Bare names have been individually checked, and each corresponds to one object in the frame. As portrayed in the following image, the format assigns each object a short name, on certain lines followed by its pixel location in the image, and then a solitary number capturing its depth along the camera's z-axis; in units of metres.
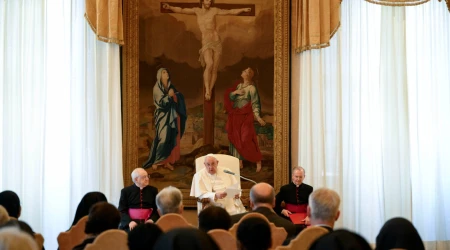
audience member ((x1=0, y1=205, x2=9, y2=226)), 5.33
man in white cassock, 9.46
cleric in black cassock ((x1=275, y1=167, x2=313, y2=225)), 9.63
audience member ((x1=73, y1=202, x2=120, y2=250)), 5.41
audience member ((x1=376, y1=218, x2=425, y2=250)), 4.74
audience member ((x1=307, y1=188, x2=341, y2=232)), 5.34
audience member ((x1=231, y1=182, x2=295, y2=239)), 6.66
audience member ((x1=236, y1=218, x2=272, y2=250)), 4.51
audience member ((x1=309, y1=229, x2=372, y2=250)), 3.64
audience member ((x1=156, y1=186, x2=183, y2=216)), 6.43
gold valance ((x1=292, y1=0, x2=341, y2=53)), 10.31
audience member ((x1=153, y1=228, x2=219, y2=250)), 3.32
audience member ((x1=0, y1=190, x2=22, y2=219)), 6.80
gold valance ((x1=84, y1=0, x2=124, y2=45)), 9.96
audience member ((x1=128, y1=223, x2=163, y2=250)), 4.55
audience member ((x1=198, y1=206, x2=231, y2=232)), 5.59
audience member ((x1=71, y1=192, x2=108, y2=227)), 7.33
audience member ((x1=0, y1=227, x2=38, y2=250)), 3.37
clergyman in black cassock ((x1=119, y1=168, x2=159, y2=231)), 9.16
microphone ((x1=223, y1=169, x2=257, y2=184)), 9.33
